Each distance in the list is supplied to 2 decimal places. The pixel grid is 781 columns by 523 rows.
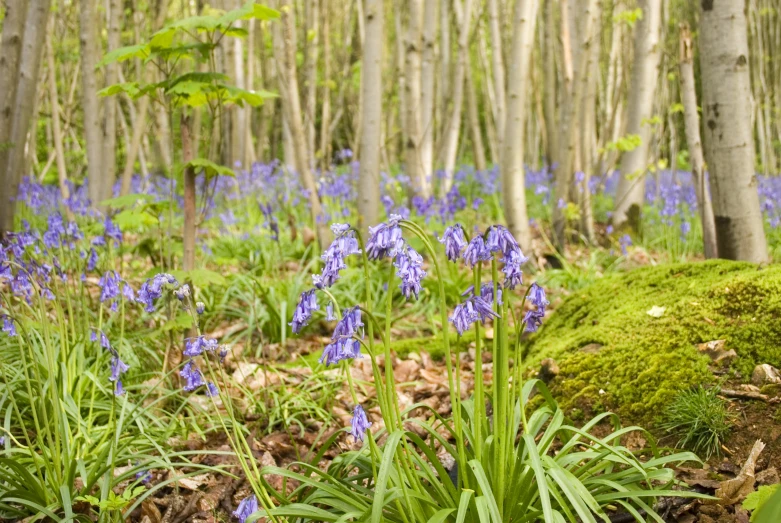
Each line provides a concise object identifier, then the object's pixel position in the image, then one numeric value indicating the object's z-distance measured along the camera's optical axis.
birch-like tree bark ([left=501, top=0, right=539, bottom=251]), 5.01
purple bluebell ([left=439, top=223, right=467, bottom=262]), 1.53
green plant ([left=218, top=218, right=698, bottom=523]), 1.52
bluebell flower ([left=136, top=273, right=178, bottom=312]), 1.82
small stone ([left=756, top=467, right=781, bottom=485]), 1.92
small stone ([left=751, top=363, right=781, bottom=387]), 2.30
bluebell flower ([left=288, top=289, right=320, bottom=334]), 1.54
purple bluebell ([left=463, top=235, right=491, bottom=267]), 1.50
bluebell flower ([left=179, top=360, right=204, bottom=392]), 1.92
